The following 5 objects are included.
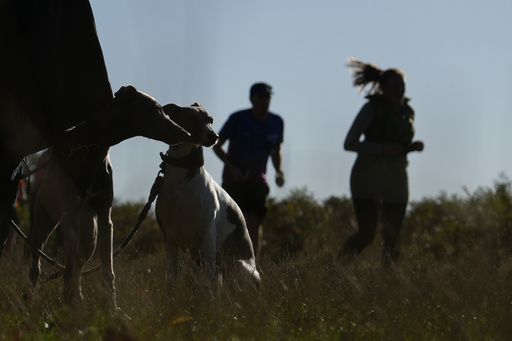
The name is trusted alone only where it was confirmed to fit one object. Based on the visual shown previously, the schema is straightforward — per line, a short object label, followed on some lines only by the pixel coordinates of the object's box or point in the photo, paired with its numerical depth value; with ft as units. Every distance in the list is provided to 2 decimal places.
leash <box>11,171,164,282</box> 40.27
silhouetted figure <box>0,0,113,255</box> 30.14
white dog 46.80
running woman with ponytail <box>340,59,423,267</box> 57.93
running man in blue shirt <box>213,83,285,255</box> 61.41
